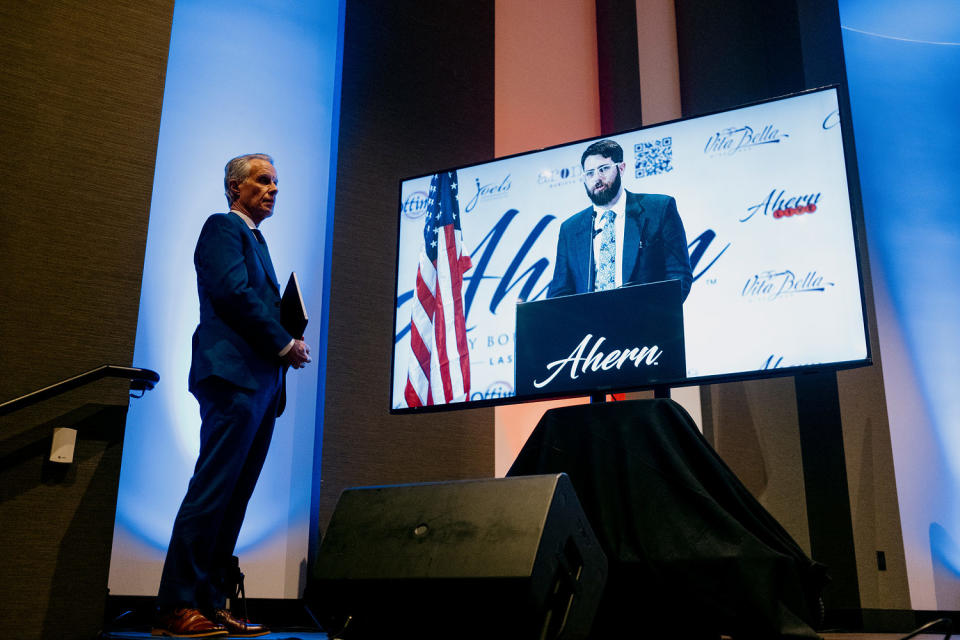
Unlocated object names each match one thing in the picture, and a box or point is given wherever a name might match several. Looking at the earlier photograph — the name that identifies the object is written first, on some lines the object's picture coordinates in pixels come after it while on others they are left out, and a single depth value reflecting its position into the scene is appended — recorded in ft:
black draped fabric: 6.30
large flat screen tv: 8.77
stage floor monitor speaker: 5.25
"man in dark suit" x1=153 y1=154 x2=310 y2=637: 7.34
